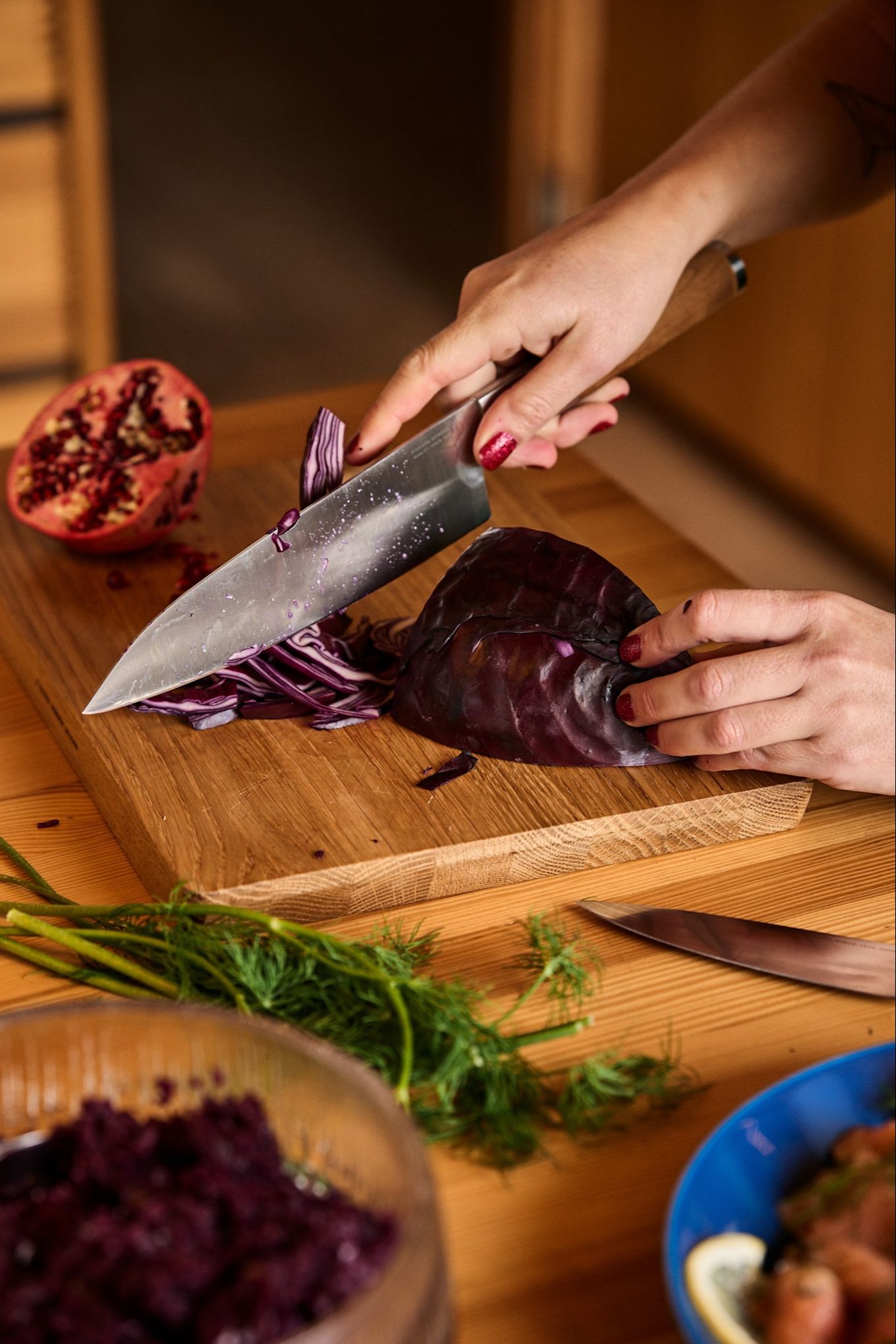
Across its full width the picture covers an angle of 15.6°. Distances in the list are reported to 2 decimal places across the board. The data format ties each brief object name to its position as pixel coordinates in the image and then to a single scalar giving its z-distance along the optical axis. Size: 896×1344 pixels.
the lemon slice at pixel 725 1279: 0.95
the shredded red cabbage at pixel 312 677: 1.19
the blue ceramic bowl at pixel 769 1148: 0.97
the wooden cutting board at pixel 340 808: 1.12
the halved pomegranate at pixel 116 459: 1.30
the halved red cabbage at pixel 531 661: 1.17
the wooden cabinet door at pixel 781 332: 2.02
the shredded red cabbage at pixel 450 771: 1.16
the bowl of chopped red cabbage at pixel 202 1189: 0.85
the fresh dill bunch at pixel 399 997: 1.03
